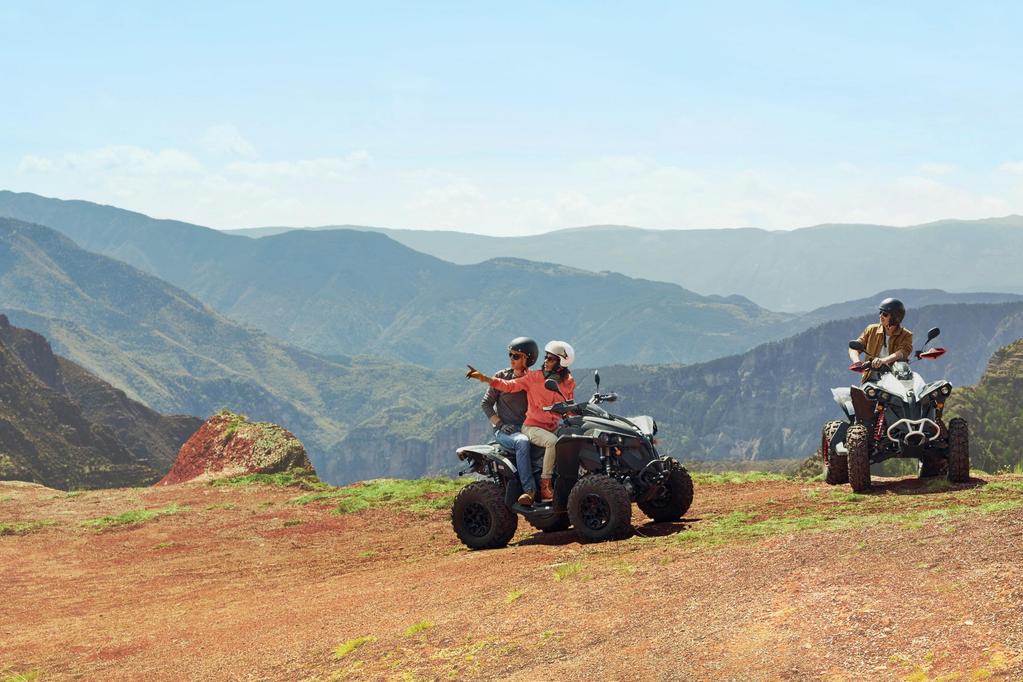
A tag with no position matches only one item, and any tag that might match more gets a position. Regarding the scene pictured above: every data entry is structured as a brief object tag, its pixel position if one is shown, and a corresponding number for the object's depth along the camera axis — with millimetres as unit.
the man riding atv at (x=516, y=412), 14383
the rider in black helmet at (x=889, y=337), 16797
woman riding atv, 14227
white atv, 15617
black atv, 13734
